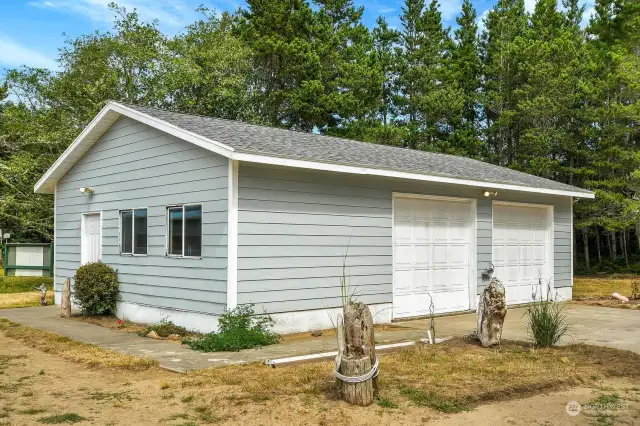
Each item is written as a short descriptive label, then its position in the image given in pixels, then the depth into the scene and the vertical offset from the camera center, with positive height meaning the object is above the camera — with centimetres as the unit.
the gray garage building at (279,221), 930 +16
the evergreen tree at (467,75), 3036 +854
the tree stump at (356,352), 541 -115
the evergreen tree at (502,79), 2922 +773
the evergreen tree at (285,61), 2719 +786
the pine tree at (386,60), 3184 +911
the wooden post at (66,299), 1200 -147
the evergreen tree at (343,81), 2783 +714
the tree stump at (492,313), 799 -111
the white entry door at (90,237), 1286 -22
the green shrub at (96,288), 1164 -119
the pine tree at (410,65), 3101 +881
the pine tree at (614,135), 2309 +420
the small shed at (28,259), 1927 -109
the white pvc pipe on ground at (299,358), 711 -159
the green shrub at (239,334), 826 -152
